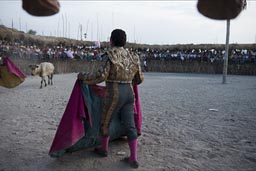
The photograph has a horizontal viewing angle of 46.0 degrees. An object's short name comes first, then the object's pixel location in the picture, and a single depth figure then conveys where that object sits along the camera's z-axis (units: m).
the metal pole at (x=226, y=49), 14.35
